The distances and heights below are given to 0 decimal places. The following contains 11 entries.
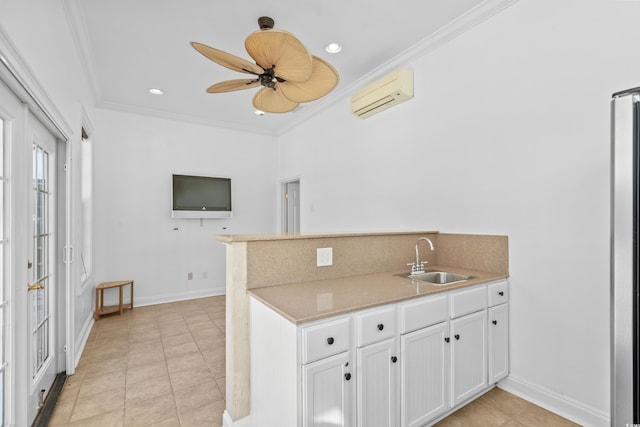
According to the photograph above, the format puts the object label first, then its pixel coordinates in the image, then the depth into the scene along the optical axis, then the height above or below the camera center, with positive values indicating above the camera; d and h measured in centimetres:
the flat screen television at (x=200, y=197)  477 +26
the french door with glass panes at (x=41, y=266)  190 -38
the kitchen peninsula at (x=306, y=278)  162 -45
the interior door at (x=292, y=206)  581 +13
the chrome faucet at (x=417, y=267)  241 -43
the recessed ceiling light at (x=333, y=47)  297 +163
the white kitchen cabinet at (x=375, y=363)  137 -79
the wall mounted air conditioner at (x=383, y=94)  306 +127
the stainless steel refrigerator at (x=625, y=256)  95 -14
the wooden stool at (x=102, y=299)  398 -114
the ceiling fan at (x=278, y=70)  185 +101
